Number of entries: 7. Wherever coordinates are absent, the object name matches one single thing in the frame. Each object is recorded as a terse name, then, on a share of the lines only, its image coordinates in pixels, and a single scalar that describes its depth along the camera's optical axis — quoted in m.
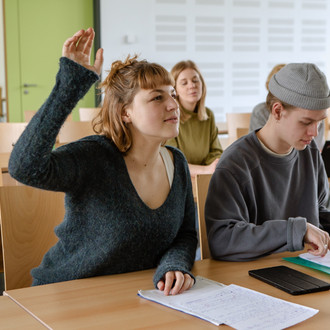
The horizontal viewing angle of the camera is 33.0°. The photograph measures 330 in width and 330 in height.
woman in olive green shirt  3.80
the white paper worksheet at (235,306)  1.19
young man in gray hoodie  1.64
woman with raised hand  1.44
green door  6.96
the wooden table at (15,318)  1.17
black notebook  1.39
